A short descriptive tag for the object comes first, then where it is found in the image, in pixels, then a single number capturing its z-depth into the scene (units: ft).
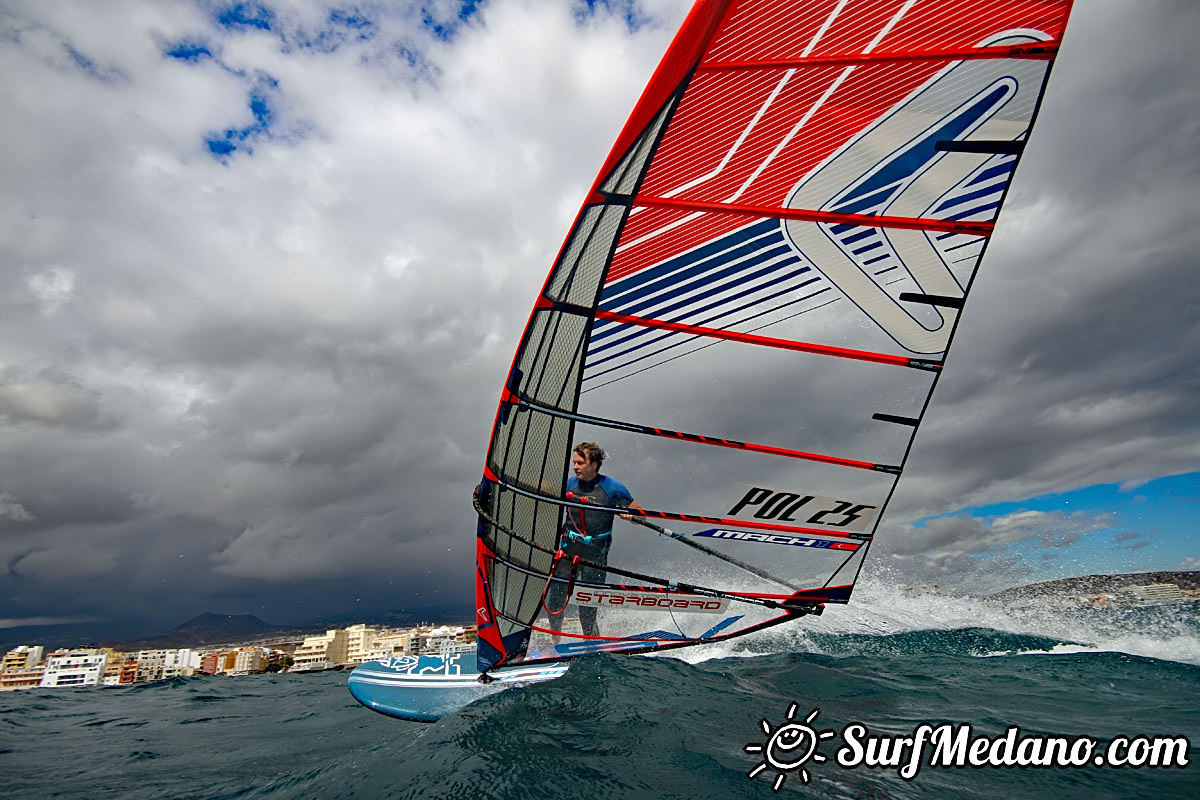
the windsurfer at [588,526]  13.61
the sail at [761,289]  9.09
